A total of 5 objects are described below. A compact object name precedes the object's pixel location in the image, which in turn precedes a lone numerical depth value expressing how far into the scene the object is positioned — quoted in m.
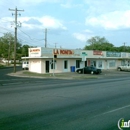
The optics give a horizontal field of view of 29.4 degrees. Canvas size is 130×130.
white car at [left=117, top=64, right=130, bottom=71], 57.22
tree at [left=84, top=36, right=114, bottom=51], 111.93
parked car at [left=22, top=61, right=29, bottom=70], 58.12
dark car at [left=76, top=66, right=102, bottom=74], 44.84
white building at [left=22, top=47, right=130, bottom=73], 44.12
